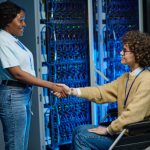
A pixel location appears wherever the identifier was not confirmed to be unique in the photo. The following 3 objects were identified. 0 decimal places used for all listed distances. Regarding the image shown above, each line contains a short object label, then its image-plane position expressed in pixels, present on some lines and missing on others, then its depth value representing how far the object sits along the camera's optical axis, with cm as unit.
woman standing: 299
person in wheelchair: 285
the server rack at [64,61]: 438
